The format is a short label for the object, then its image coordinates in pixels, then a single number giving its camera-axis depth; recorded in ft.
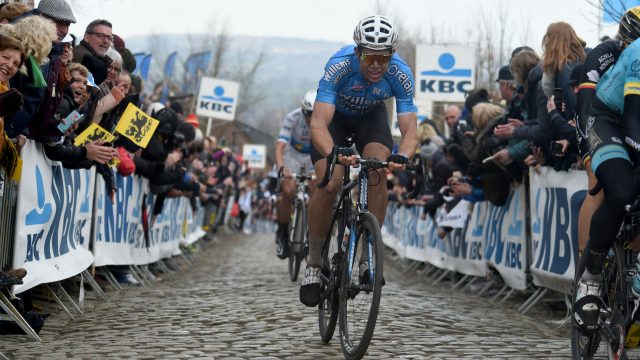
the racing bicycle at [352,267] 19.40
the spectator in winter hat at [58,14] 28.48
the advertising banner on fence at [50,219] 23.56
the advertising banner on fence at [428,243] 42.57
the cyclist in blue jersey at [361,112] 22.48
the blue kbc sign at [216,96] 101.40
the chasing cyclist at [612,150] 17.24
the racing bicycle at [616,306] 16.96
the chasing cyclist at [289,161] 42.68
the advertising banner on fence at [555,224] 28.55
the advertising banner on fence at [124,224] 33.76
